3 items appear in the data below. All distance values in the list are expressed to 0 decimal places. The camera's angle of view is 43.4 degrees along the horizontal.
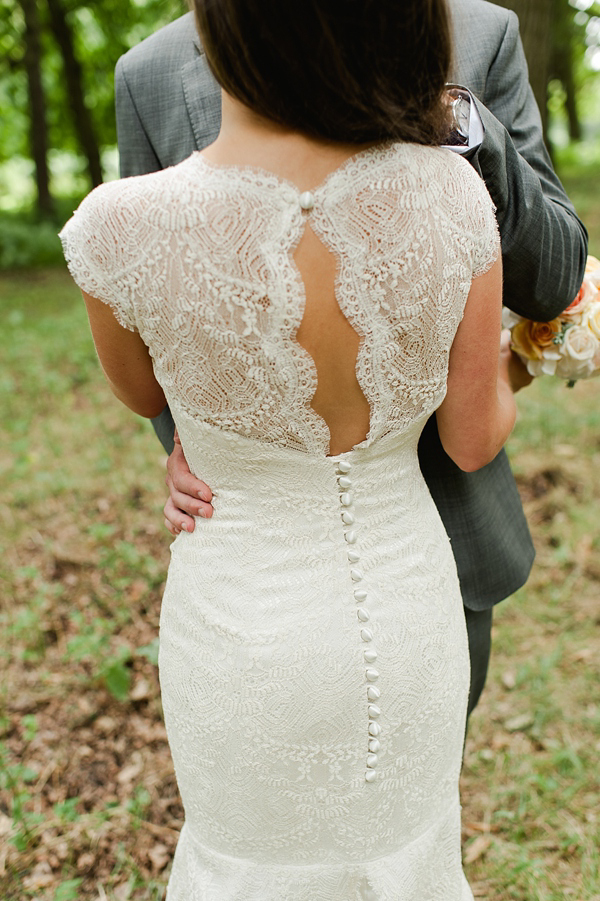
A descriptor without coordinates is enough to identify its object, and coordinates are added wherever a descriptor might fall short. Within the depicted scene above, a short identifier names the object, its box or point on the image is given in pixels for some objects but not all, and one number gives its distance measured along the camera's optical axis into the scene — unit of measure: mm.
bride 1124
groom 1498
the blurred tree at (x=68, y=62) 12977
